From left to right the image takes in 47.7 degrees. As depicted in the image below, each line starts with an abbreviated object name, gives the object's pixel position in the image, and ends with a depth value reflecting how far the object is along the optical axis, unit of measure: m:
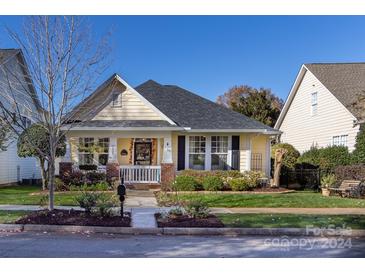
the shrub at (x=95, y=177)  19.37
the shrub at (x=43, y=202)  13.37
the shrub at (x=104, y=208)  10.80
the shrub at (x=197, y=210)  11.13
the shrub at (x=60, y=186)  18.52
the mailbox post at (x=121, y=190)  10.82
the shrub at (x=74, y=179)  19.16
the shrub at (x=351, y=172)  19.60
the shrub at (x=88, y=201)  11.17
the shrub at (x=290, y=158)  23.95
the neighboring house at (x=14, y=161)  20.66
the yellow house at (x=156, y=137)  20.22
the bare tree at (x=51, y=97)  11.34
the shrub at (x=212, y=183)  18.88
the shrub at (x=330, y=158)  22.31
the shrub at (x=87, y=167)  20.22
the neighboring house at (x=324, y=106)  23.03
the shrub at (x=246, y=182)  19.12
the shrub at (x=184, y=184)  18.75
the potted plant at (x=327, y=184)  18.90
